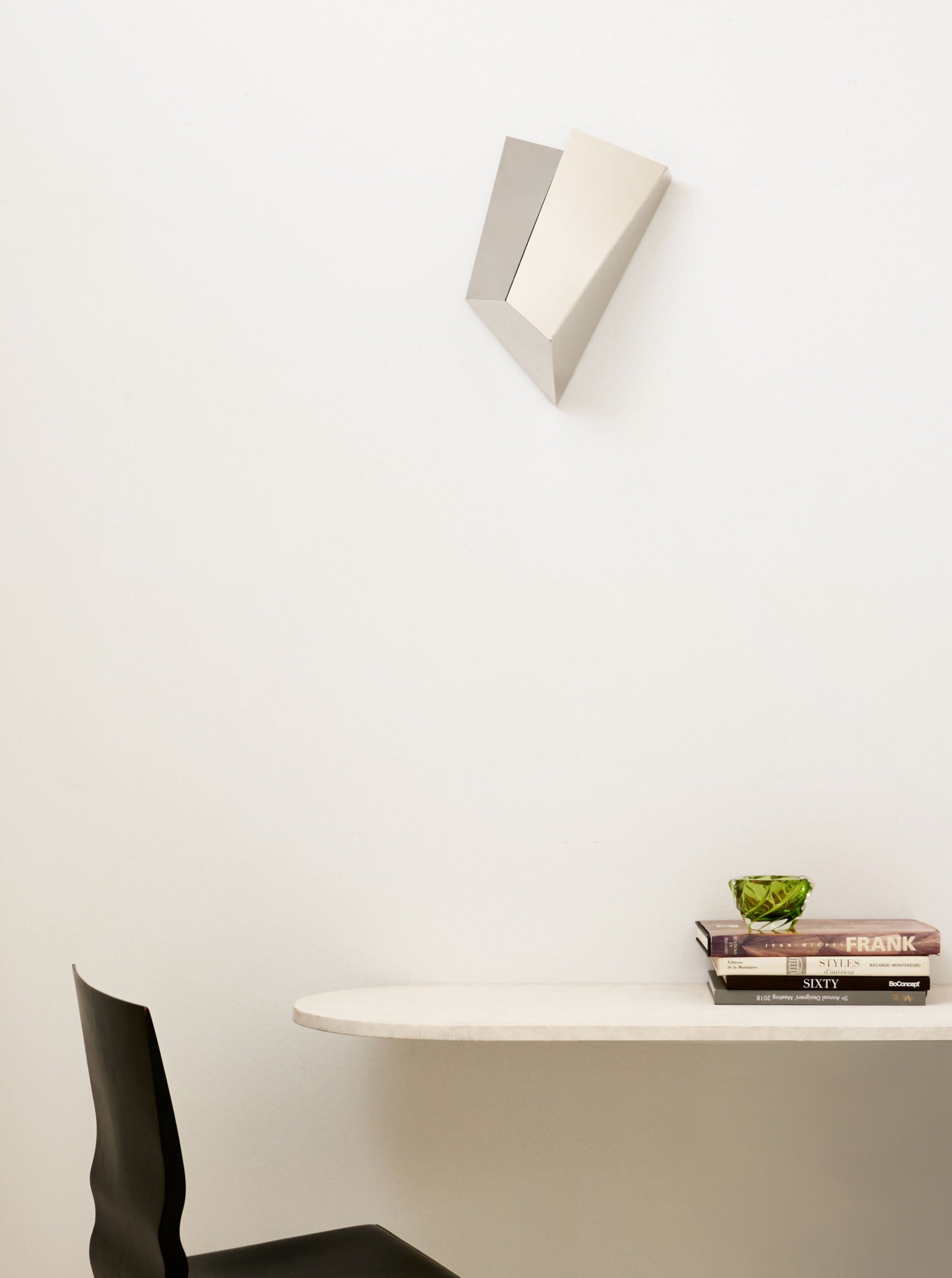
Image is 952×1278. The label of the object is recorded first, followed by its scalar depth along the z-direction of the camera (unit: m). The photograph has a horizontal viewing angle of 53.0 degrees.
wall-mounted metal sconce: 1.45
